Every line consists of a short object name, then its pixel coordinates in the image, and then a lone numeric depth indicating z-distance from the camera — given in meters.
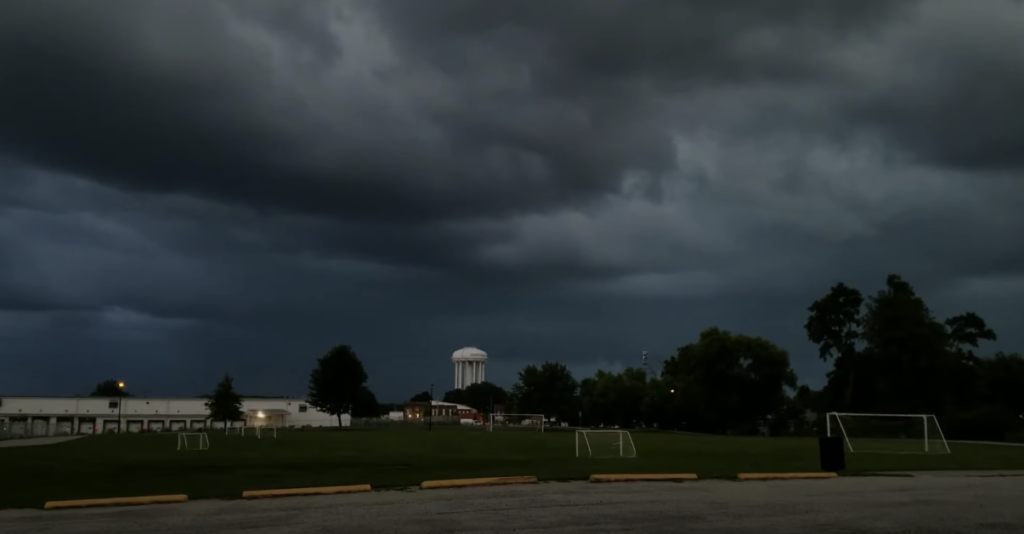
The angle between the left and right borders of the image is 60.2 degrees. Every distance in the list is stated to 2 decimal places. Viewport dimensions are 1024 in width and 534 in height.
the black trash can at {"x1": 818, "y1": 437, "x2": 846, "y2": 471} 26.92
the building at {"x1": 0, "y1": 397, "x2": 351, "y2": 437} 143.25
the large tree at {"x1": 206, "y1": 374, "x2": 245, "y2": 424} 110.25
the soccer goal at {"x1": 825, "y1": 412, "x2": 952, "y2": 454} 37.97
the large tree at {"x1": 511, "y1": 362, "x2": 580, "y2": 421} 133.38
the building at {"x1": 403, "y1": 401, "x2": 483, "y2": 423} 168.88
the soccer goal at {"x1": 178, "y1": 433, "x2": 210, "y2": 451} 50.75
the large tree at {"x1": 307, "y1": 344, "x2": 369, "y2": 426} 122.00
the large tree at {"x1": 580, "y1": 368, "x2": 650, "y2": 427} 126.50
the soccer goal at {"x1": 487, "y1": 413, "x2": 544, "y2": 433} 108.50
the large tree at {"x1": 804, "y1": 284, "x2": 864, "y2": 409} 107.94
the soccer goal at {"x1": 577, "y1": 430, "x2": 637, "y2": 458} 35.91
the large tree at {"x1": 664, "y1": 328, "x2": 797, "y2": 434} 103.50
